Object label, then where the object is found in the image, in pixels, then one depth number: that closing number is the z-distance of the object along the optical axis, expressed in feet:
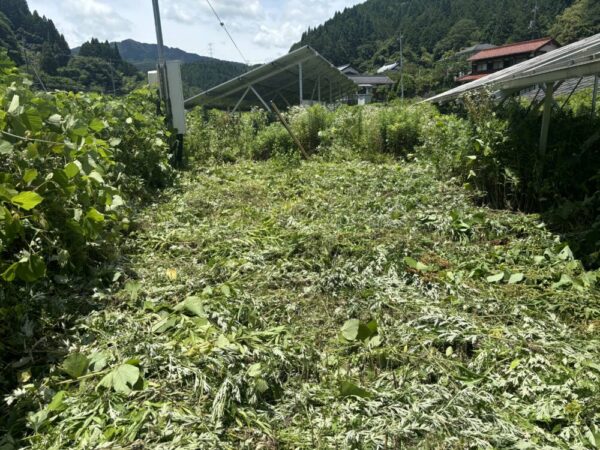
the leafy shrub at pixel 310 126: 32.07
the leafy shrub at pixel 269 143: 31.58
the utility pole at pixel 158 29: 24.38
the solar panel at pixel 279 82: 40.04
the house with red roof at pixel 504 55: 143.13
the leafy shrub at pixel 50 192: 6.68
